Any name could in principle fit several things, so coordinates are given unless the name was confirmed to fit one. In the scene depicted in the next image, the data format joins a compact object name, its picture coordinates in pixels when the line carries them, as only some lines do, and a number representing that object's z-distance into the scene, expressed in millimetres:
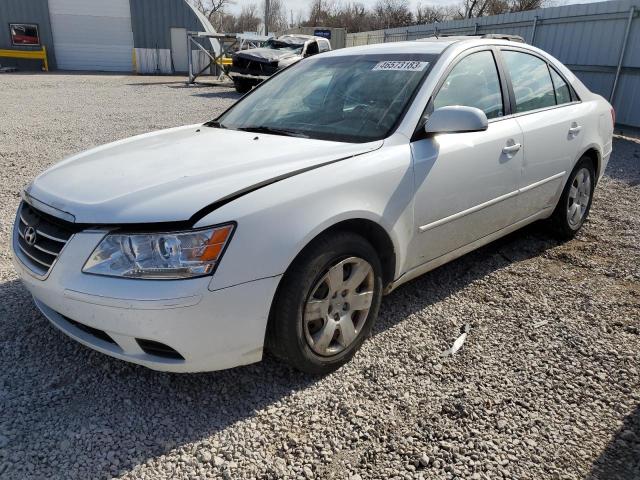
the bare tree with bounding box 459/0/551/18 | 41100
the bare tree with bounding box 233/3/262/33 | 71131
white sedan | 2141
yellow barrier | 28203
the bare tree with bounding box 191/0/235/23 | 63647
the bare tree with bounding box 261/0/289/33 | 71125
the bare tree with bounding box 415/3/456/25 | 47819
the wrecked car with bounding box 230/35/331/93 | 15984
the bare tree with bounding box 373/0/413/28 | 52175
